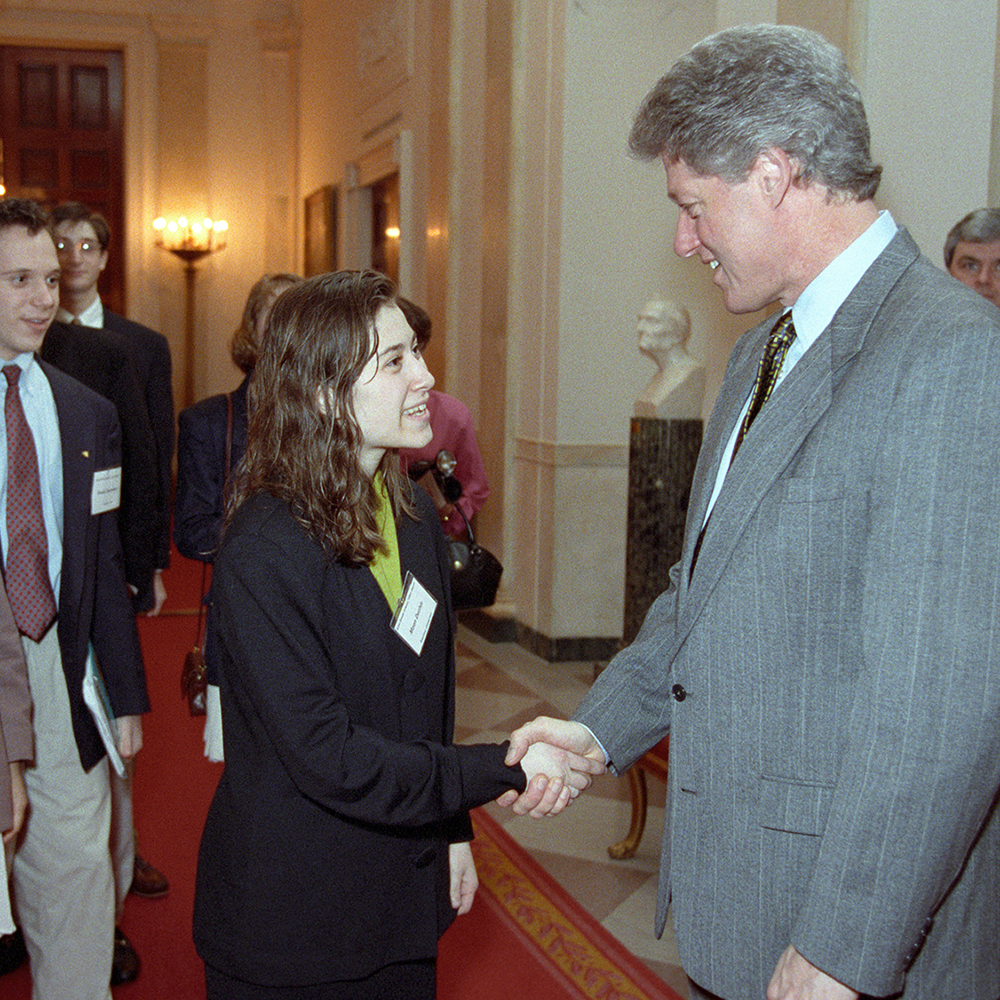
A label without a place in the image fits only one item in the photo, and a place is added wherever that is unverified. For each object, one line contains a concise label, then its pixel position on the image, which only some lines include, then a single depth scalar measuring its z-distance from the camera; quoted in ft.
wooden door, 41.73
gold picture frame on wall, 36.63
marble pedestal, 16.28
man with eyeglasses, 11.28
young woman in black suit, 5.16
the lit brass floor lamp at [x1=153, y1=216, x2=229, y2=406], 41.57
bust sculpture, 16.12
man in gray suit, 3.82
